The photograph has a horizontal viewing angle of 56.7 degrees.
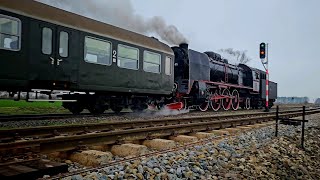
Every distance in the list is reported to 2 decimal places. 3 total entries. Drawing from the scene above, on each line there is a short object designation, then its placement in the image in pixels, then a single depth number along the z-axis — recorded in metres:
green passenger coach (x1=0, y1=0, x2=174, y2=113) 7.80
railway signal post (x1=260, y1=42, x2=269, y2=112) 18.98
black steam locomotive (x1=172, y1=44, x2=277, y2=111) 15.91
